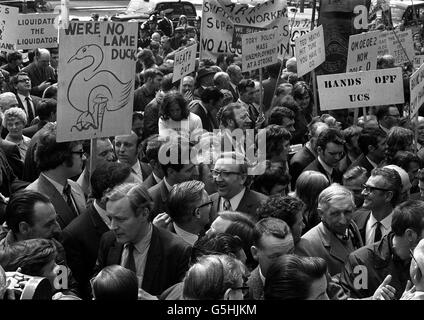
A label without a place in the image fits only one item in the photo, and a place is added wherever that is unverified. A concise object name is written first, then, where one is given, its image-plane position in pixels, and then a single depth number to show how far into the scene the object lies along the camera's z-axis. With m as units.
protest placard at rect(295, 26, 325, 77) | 12.69
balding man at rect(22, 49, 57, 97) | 16.33
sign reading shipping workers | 13.34
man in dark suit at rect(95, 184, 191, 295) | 5.73
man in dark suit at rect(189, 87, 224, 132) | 11.69
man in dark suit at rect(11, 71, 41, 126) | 12.44
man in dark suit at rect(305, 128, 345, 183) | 8.82
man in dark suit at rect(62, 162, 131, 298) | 6.29
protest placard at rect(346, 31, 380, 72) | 12.29
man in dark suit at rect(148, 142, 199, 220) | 7.37
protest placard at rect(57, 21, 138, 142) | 7.34
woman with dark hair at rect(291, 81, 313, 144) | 11.78
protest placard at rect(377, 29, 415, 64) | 16.47
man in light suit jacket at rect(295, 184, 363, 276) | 6.43
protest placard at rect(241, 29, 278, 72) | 12.63
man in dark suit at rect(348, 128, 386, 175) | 9.20
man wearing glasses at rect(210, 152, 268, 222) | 7.34
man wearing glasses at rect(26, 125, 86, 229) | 6.83
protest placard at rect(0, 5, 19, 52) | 14.17
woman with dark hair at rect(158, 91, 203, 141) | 10.11
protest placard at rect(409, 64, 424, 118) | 10.09
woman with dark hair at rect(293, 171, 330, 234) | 7.27
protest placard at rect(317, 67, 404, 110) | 10.76
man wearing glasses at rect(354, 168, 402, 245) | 7.22
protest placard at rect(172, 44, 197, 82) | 11.80
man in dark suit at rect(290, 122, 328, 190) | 9.30
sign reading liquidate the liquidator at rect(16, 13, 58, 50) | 14.48
